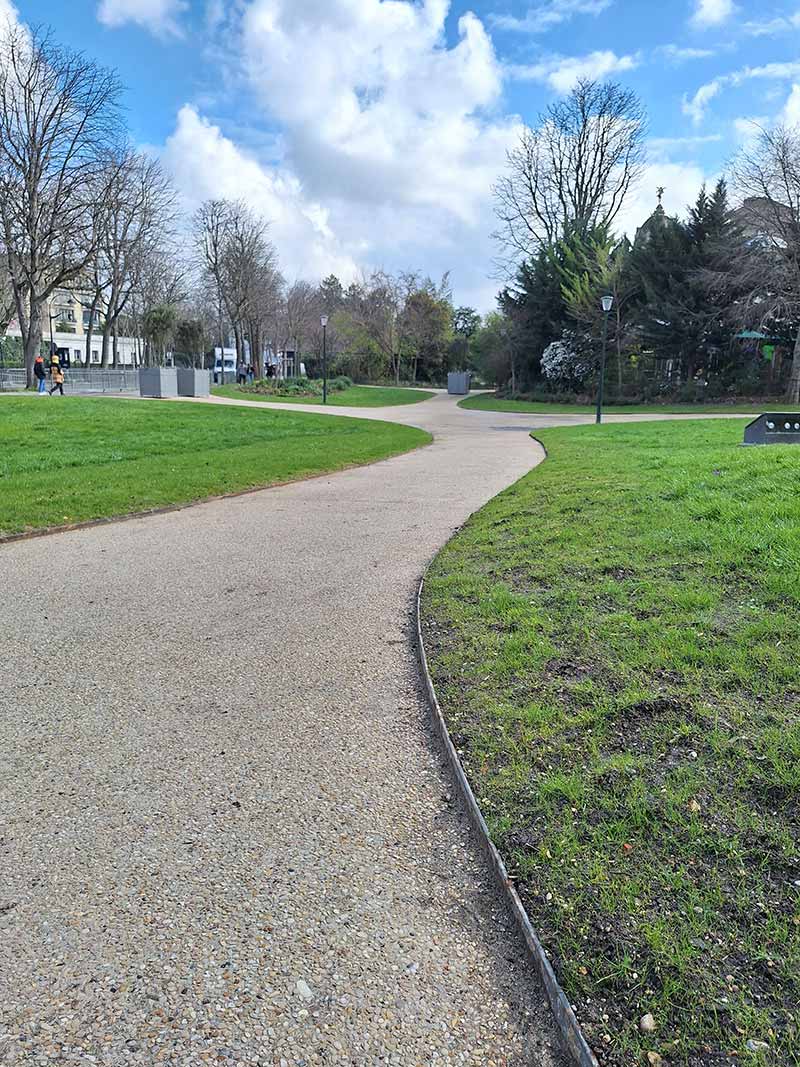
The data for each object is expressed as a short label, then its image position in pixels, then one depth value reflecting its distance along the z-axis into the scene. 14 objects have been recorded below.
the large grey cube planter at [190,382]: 34.72
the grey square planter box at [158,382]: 33.50
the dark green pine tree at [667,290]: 34.25
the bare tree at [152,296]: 52.47
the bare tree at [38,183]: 31.70
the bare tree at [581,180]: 43.31
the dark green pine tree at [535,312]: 40.25
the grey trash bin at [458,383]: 50.34
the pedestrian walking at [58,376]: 30.08
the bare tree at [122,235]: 35.69
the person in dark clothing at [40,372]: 31.33
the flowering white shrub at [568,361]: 38.66
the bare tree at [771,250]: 29.47
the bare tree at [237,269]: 51.97
